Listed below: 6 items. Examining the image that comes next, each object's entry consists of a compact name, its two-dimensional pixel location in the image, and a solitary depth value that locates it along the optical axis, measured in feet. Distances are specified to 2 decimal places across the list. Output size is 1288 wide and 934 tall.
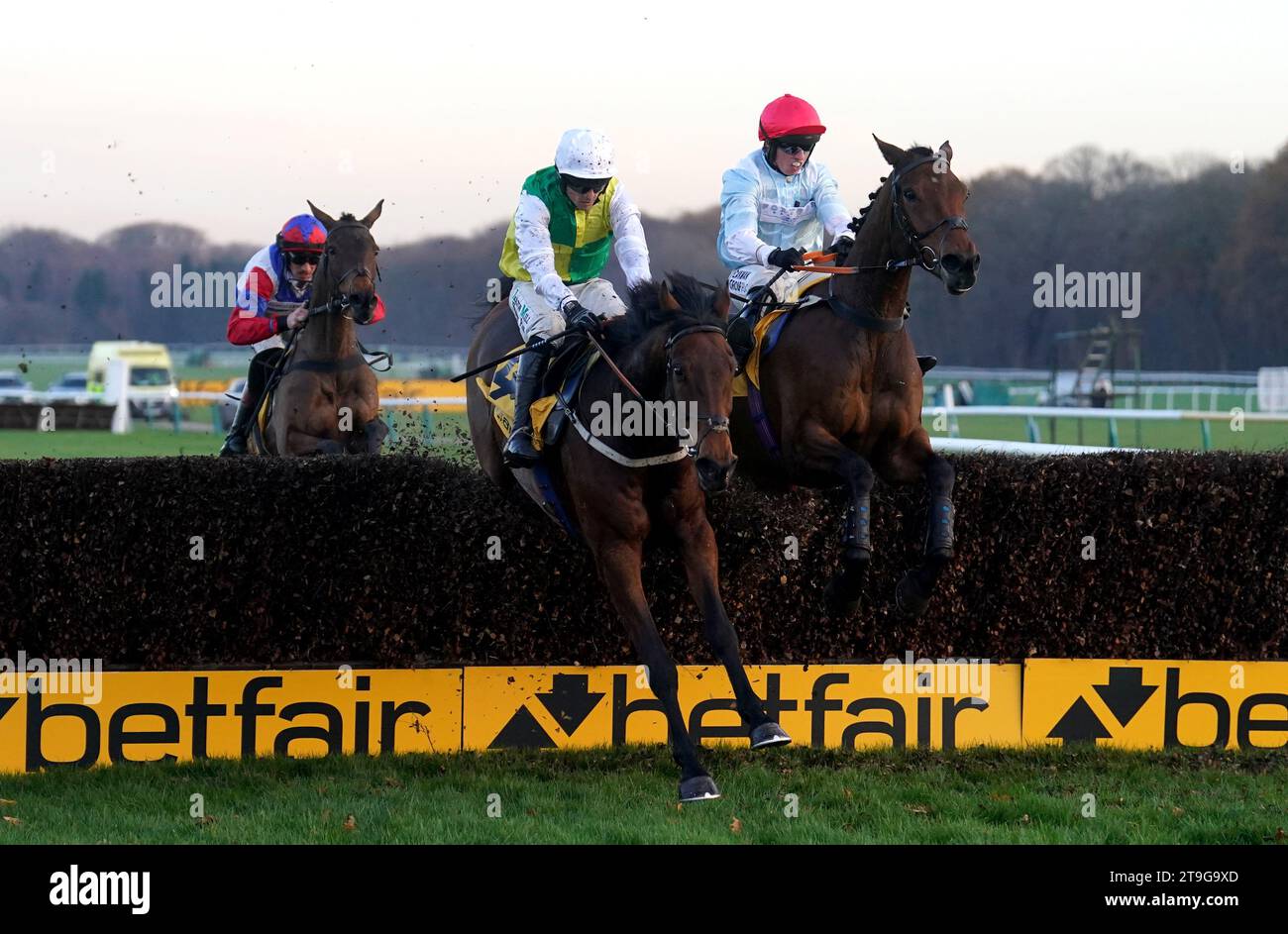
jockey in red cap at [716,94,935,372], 43.50
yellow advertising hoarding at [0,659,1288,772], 39.68
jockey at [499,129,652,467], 40.11
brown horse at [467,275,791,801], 33.73
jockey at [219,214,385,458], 60.85
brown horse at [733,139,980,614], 38.58
